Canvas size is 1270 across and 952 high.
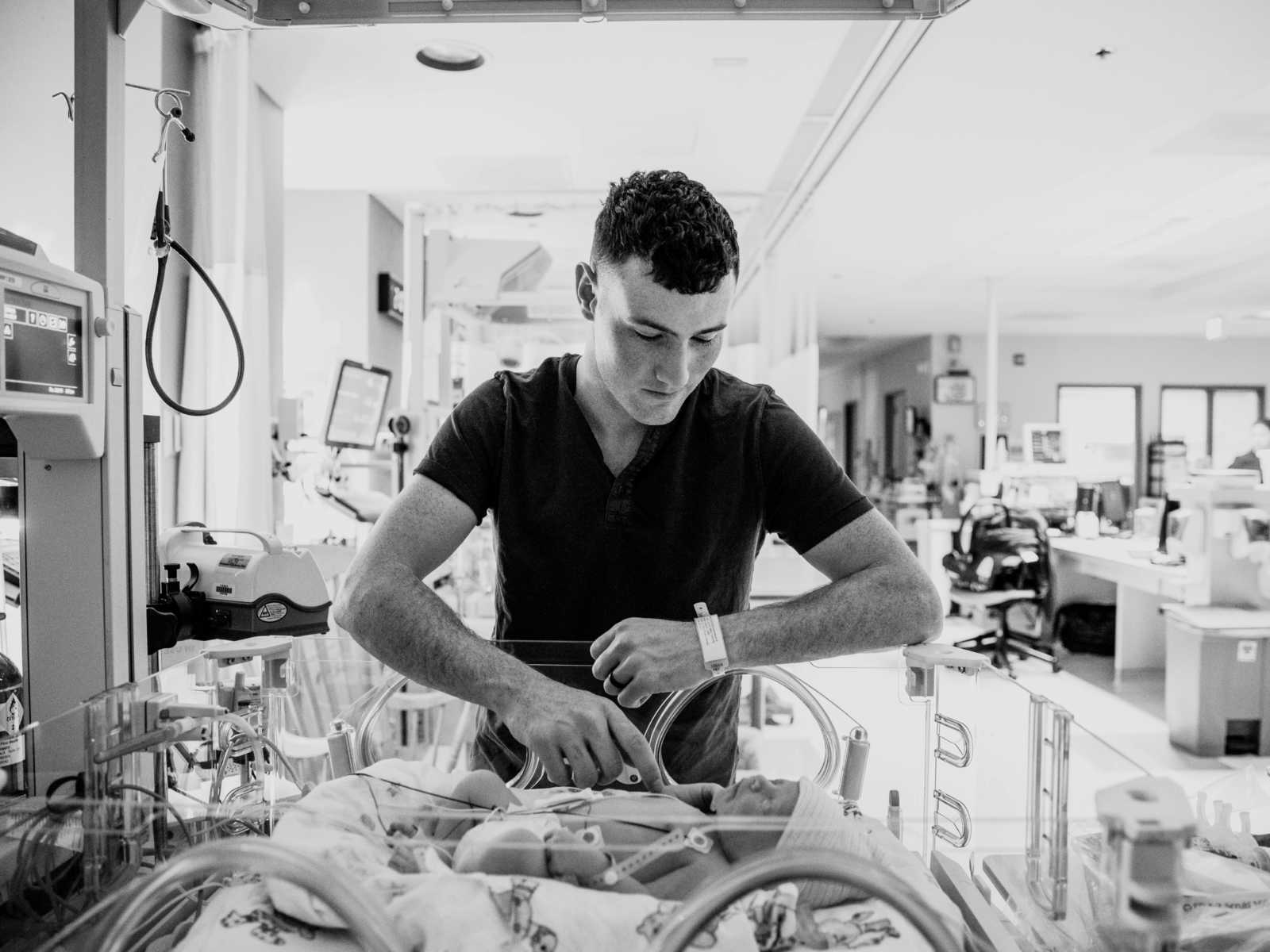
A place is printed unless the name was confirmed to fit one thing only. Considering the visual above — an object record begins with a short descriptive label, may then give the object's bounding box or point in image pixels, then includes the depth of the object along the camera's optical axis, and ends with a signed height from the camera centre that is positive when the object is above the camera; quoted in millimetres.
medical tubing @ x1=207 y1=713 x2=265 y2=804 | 1071 -376
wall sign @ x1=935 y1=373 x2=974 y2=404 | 11062 +868
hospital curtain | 3004 +482
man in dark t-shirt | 1114 -98
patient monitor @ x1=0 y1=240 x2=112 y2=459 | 981 +110
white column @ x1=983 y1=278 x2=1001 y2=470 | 7938 +690
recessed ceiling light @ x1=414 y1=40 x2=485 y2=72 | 3379 +1543
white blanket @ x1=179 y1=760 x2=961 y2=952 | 626 -331
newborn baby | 655 -303
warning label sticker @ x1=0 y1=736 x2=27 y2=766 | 1115 -377
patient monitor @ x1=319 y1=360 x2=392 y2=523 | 3162 +134
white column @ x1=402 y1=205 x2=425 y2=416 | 3674 +609
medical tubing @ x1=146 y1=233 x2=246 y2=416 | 1391 +237
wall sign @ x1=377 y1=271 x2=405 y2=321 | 5289 +945
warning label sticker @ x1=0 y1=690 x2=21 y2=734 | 1219 -361
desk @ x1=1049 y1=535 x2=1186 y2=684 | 4594 -728
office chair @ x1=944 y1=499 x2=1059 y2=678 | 5254 -676
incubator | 583 -327
